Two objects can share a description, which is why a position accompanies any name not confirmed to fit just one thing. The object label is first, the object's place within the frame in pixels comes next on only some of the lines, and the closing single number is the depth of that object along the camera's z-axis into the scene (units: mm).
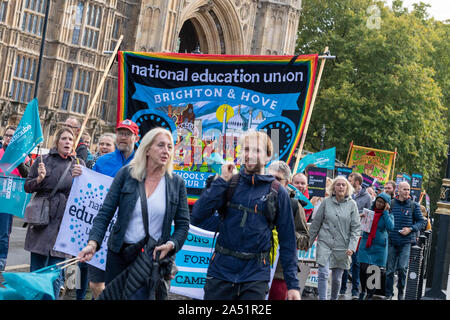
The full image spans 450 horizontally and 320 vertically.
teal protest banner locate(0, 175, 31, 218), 9070
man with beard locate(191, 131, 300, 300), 5473
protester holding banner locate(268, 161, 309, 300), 6711
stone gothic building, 27969
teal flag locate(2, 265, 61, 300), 5234
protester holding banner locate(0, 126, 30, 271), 9859
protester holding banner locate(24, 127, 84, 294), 7680
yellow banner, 25984
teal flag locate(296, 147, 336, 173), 15695
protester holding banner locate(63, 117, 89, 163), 9352
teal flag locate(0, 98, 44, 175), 8930
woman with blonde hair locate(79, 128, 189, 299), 5438
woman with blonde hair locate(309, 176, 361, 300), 10422
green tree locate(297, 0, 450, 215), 39938
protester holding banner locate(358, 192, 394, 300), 12461
